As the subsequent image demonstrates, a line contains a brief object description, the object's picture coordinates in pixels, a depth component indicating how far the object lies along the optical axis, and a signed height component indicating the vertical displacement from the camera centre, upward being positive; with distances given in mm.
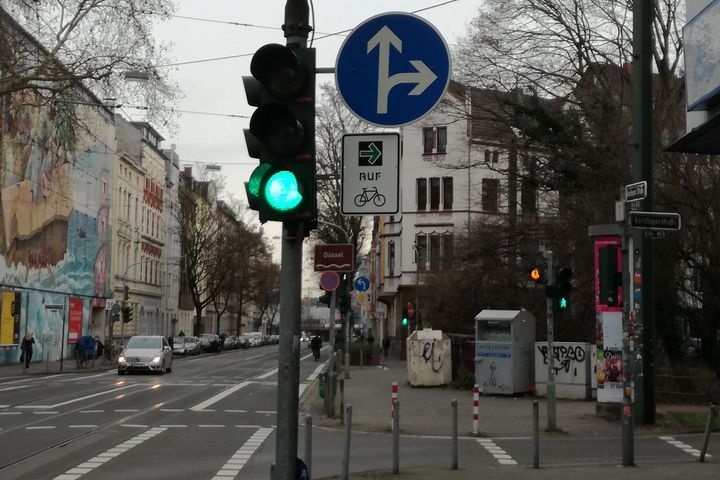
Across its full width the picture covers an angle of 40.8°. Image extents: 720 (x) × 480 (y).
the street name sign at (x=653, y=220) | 13938 +1554
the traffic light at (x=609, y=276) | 14812 +797
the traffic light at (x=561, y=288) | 17562 +712
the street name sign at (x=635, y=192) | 13727 +1956
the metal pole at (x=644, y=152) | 17766 +3214
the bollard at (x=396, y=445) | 11703 -1455
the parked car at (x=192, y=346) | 70300 -1683
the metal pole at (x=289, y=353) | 6332 -194
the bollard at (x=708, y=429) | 12902 -1341
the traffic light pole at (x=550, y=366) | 17453 -695
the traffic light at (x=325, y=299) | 26466 +697
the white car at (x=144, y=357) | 39188 -1411
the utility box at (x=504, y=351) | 25891 -660
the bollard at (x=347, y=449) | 11062 -1420
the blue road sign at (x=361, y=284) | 32500 +1368
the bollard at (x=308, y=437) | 9824 -1160
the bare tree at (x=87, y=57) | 28469 +7903
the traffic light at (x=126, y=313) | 52062 +479
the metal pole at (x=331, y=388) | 20438 -1350
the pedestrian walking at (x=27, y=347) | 42344 -1156
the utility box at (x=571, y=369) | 24984 -1072
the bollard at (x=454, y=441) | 12375 -1479
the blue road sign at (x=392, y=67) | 6875 +1835
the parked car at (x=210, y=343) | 76381 -1580
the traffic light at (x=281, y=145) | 6266 +1159
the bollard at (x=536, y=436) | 12578 -1421
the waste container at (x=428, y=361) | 30062 -1094
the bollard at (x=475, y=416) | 15917 -1553
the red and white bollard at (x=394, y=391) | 13719 -952
